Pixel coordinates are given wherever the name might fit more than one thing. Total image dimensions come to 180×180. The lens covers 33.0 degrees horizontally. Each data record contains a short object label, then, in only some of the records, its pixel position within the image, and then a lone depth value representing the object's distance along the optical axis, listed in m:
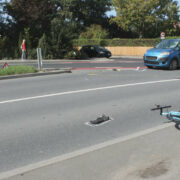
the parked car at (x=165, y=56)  16.44
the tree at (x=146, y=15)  47.72
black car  30.80
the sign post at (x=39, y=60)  16.05
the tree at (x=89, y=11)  54.25
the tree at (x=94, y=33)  44.91
